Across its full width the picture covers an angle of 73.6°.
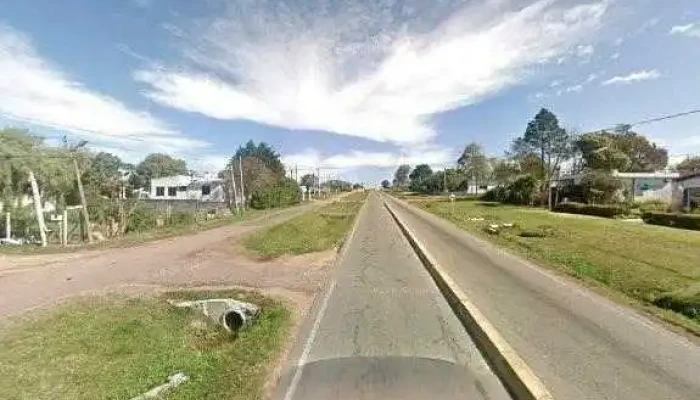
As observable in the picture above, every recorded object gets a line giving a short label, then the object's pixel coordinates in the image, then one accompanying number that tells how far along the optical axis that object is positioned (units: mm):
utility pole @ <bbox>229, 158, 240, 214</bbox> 49181
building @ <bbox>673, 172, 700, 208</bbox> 36891
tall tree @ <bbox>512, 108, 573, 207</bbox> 66438
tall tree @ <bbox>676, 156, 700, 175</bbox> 78875
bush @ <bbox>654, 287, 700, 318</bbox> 9555
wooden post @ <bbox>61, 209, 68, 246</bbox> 22812
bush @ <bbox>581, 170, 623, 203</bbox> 44438
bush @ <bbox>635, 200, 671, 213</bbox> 36934
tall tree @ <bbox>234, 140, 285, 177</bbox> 99588
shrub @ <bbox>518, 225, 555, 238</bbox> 23503
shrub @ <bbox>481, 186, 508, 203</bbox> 62688
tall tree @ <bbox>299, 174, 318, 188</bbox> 144600
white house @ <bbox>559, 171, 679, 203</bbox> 48562
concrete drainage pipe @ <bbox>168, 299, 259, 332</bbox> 9805
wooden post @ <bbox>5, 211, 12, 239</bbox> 24500
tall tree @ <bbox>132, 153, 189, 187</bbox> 118688
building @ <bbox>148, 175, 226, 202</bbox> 76812
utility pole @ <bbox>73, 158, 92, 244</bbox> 23948
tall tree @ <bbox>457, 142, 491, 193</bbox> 103812
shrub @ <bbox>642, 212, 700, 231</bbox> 26141
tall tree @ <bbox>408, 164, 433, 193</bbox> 142625
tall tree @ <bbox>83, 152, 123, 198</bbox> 35744
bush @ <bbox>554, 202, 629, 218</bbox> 35344
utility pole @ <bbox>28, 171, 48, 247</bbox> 22703
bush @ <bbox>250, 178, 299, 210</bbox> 62625
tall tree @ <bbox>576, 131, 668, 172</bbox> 56469
